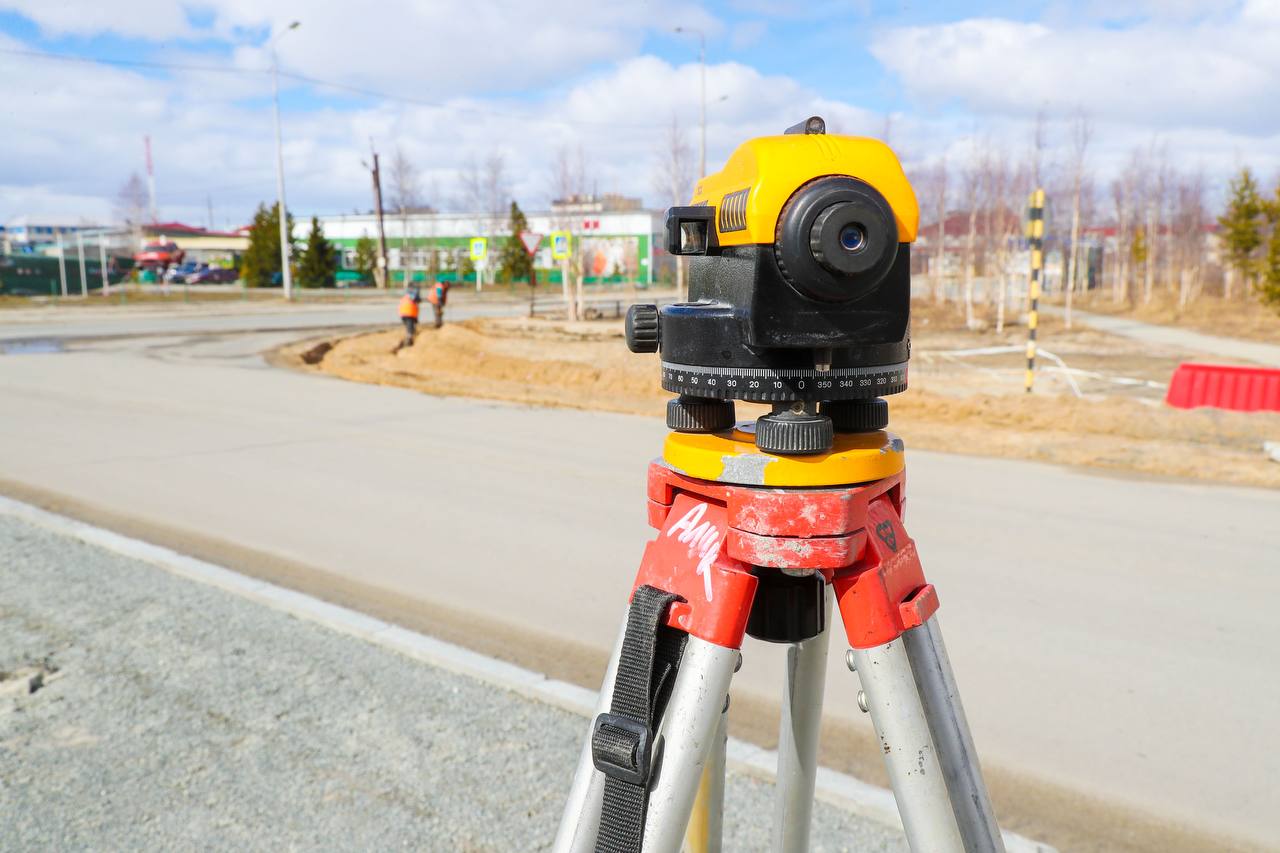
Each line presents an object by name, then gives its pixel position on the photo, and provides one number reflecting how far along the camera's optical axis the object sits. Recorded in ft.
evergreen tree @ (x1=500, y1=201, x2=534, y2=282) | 195.83
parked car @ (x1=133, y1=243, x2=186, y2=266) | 211.41
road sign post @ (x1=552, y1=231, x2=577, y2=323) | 95.14
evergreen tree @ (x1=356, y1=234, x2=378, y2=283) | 211.66
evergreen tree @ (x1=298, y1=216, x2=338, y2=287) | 187.93
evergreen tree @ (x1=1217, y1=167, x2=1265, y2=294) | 108.88
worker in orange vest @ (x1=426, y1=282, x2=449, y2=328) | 78.74
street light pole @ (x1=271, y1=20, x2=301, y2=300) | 129.80
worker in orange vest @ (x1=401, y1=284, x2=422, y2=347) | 68.54
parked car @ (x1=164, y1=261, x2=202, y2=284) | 198.26
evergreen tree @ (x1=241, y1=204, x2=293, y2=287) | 190.19
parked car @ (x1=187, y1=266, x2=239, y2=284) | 202.41
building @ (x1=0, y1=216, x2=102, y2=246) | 342.56
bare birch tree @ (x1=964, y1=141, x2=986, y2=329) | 104.60
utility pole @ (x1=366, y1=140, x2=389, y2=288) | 189.45
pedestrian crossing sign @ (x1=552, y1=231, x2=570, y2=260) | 95.66
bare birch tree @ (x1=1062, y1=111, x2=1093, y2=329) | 106.32
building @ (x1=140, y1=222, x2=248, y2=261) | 268.00
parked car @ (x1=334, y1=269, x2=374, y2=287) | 203.11
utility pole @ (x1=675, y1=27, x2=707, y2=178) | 118.34
